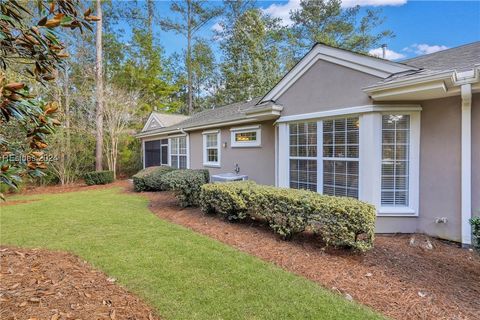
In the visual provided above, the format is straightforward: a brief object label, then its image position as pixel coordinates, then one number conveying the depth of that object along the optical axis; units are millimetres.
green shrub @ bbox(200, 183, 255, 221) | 6042
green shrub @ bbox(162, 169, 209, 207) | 7750
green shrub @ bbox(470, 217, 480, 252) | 3576
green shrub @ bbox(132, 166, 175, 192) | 11630
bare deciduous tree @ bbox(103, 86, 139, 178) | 15906
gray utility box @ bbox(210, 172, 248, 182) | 9273
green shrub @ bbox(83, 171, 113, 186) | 14133
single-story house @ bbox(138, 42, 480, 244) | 4812
